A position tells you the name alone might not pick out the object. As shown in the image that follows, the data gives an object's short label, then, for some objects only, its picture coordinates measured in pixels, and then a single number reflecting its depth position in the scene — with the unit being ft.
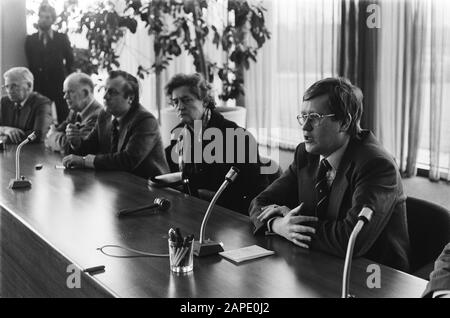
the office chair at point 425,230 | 6.46
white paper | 5.76
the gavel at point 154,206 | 7.55
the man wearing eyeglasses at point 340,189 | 6.18
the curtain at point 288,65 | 18.12
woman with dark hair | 9.75
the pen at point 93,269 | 5.44
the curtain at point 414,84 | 14.65
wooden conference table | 5.03
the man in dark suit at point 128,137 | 11.33
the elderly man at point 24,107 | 15.61
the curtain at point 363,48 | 16.01
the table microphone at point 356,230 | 4.36
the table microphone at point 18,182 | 9.36
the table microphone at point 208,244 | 5.90
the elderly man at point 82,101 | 14.29
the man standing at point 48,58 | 20.62
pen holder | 5.35
